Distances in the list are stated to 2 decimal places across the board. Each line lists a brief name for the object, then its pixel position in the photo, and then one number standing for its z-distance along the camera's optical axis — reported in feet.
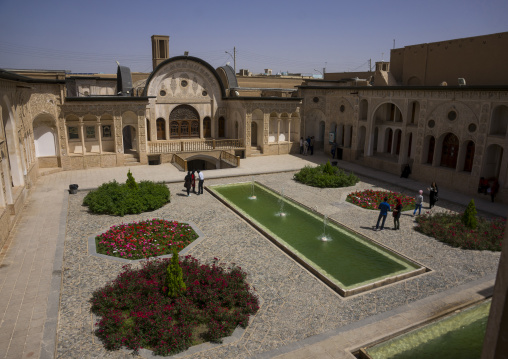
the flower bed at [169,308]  25.41
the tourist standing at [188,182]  60.34
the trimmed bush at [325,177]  66.95
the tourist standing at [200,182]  60.70
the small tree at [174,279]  29.48
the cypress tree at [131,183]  57.26
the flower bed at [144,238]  39.52
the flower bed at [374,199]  56.13
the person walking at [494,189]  57.00
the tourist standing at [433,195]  53.57
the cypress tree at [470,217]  45.75
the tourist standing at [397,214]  45.98
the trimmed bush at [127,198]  51.96
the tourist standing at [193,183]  61.26
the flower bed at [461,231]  41.88
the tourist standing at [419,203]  50.90
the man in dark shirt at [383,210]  45.29
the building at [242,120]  59.21
